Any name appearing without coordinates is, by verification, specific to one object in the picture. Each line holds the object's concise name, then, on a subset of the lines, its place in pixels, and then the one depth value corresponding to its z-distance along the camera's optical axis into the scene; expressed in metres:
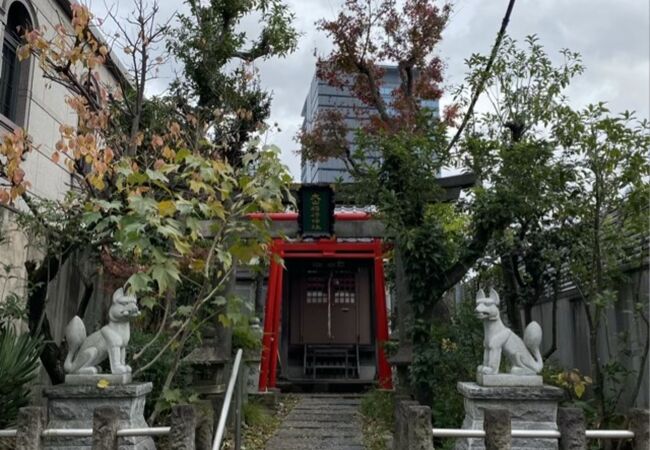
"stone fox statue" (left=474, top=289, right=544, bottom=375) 4.58
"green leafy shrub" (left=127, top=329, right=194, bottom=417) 5.66
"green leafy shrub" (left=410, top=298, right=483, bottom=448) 5.94
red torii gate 8.95
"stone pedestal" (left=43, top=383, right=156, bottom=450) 4.19
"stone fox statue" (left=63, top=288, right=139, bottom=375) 4.32
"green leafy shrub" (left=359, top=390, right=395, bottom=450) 6.35
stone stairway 6.34
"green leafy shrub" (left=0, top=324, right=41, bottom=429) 4.65
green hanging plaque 8.04
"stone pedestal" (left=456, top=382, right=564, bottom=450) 4.45
